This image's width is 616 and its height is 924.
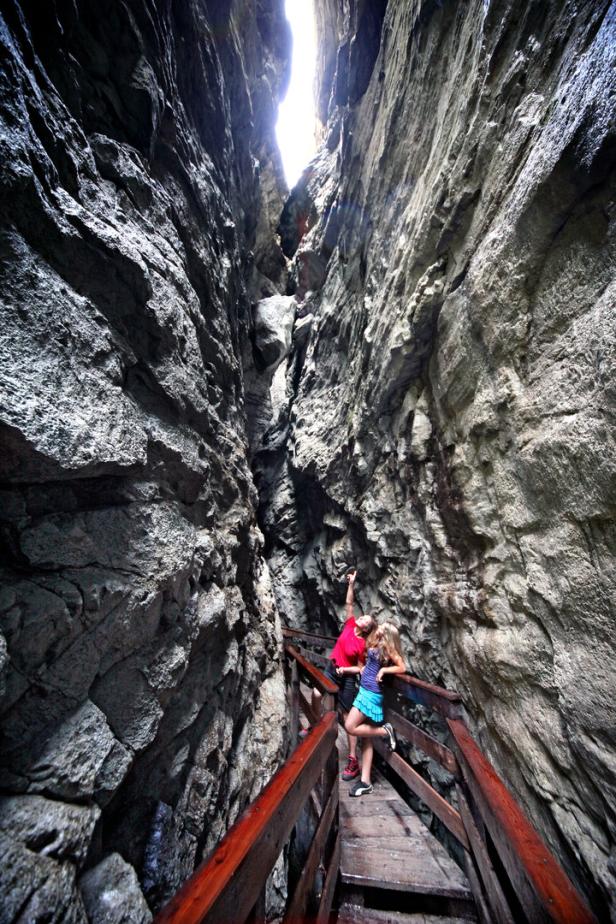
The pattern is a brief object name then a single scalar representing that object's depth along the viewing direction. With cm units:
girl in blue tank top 364
